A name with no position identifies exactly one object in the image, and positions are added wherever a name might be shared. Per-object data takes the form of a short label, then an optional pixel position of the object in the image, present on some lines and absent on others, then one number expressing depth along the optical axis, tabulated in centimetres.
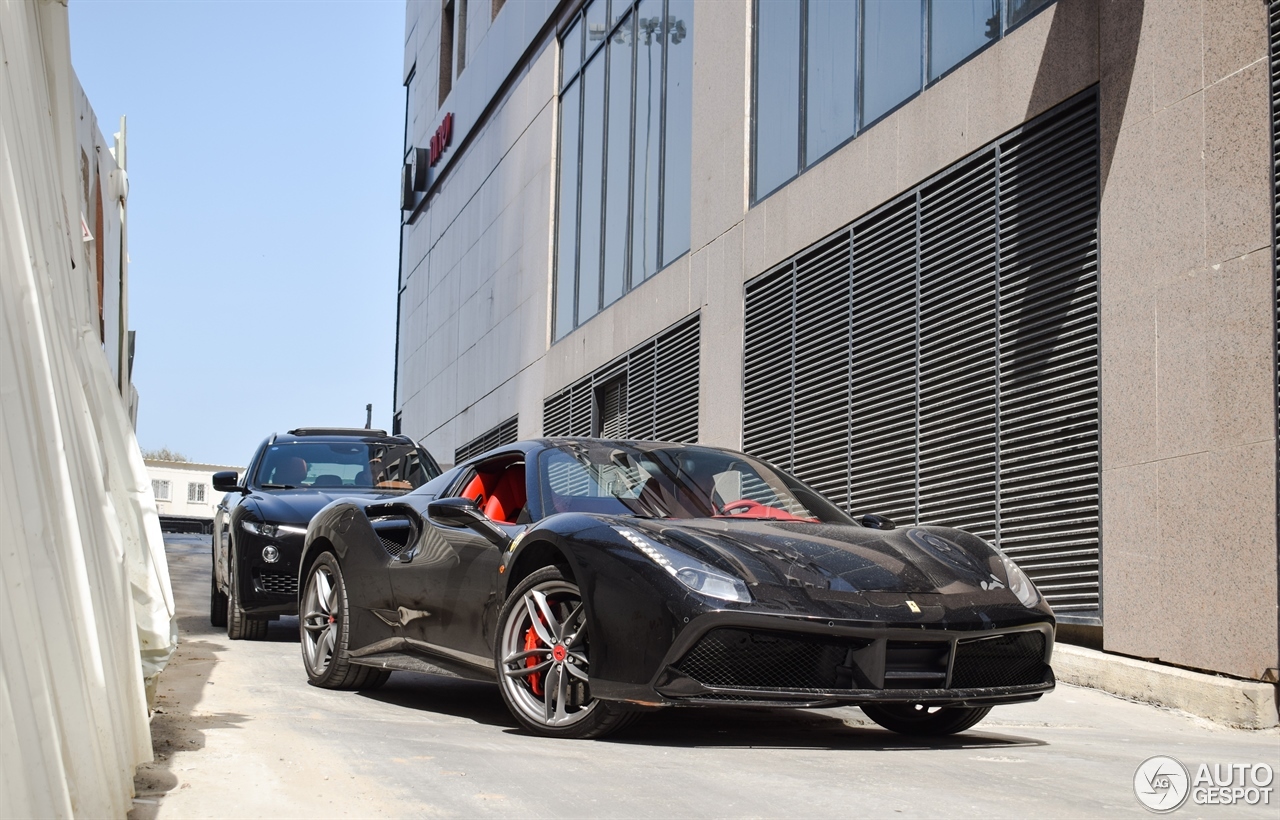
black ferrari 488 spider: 475
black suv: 937
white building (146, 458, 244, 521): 6675
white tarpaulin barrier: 283
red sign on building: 3262
